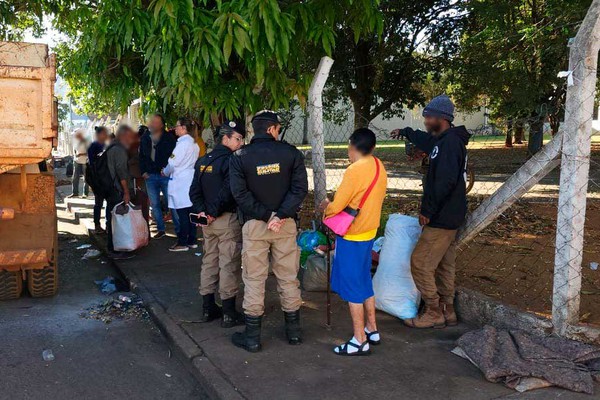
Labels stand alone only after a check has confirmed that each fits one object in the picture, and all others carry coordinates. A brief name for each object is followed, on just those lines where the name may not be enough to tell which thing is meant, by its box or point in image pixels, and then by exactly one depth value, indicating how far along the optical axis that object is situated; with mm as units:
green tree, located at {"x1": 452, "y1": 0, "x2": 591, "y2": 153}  10367
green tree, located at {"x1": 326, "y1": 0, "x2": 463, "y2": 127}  13305
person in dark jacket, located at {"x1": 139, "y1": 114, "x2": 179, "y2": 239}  7918
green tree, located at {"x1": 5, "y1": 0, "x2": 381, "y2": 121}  4637
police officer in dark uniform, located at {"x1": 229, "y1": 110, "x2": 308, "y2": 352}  4145
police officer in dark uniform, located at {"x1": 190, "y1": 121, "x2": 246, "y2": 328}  4734
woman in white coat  7238
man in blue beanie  4363
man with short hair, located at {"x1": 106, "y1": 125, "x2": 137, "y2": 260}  7176
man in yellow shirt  4059
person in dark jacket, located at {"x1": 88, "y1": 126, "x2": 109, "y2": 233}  8750
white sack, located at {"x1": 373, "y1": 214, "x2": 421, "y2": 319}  4836
